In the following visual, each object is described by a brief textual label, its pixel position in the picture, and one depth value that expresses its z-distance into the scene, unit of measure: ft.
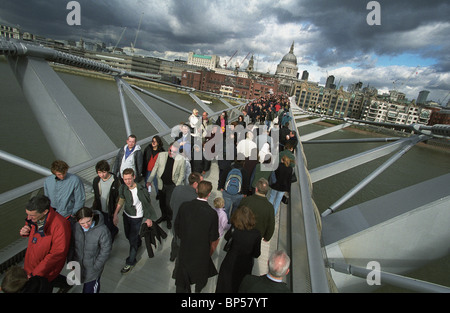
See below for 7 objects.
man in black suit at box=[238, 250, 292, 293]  4.68
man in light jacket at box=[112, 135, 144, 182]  10.43
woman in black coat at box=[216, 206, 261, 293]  6.17
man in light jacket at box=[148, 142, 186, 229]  10.05
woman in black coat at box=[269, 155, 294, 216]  10.55
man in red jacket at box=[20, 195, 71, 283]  5.43
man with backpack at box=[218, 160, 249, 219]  9.52
